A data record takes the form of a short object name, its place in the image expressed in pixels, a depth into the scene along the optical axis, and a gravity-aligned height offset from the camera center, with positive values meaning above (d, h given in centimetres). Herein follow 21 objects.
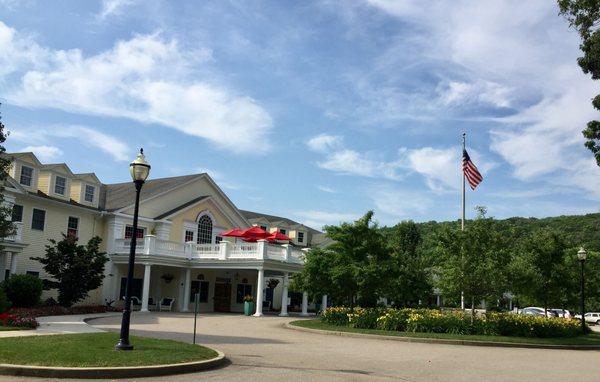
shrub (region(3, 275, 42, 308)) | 2641 -41
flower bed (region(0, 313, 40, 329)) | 1759 -124
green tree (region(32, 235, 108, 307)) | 2798 +68
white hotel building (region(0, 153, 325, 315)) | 3153 +296
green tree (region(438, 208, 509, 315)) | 2252 +145
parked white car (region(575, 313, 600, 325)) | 6014 -121
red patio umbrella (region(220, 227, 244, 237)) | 3561 +345
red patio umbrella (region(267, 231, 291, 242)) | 3569 +331
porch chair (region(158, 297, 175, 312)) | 3631 -104
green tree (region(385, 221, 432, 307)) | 2676 +101
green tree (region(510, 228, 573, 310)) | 3062 +196
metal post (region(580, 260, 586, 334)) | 2702 +15
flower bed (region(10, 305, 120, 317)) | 2325 -123
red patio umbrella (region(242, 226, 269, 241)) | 3538 +340
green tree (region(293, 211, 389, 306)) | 2580 +137
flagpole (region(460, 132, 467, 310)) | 2308 +352
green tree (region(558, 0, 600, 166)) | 1733 +827
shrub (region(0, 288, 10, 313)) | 2117 -81
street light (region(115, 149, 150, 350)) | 1280 +240
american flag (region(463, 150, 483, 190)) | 3053 +645
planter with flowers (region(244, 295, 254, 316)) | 3347 -86
